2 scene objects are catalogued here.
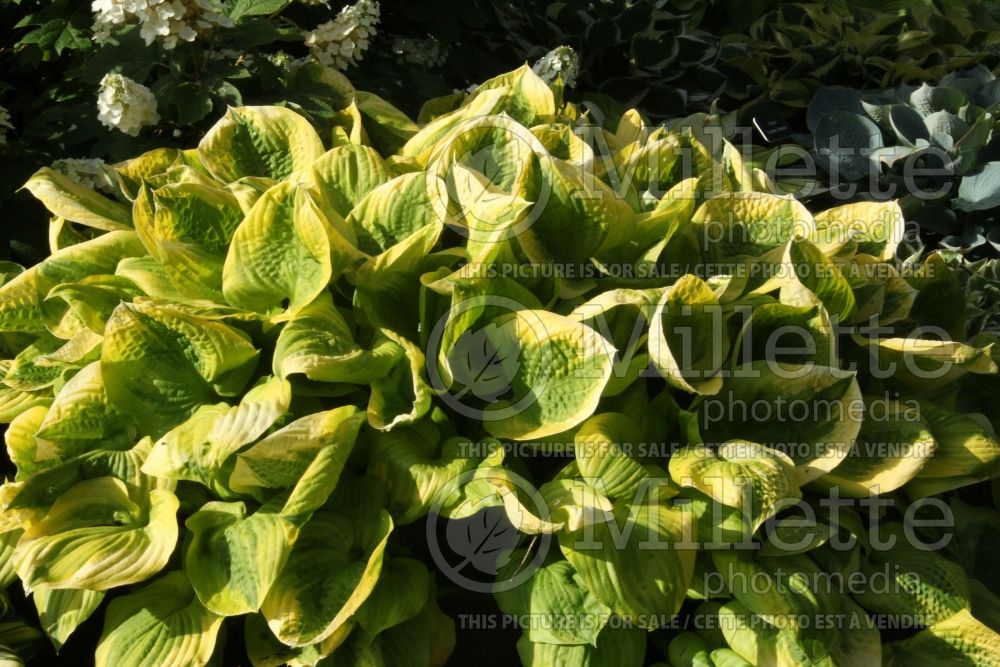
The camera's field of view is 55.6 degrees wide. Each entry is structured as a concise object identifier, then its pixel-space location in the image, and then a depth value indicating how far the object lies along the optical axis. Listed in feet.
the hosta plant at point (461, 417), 4.02
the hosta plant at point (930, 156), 8.11
